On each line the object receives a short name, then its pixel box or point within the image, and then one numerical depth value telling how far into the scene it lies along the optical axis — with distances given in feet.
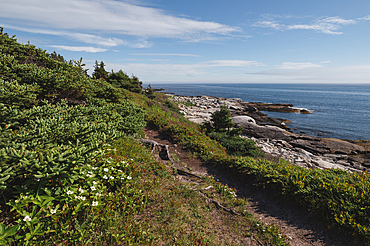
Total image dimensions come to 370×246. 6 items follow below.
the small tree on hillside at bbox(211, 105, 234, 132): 50.57
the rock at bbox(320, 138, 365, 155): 58.03
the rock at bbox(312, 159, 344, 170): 45.40
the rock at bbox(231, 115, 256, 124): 79.56
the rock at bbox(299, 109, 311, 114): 135.95
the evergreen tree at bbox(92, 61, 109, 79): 113.39
